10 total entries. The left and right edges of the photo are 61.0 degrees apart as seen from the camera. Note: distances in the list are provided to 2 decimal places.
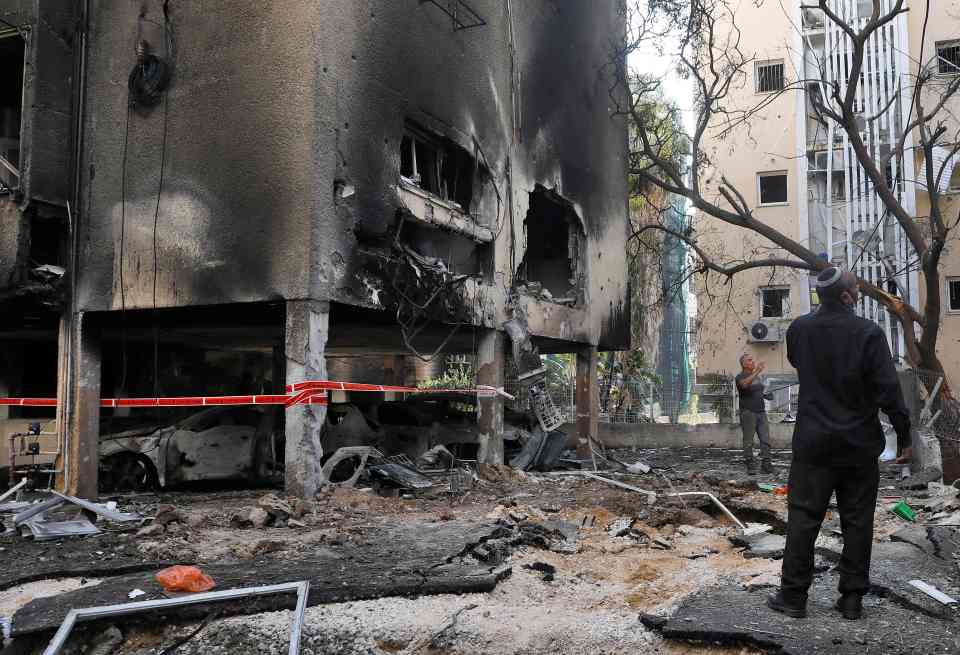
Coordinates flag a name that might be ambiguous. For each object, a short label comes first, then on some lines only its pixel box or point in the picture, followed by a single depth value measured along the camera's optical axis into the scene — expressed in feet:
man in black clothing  13.67
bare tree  41.11
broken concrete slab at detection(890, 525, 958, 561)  19.36
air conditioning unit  76.84
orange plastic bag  15.70
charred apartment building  30.81
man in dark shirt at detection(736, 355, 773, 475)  39.88
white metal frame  12.94
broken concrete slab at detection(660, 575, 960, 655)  12.39
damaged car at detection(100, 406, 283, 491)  36.24
